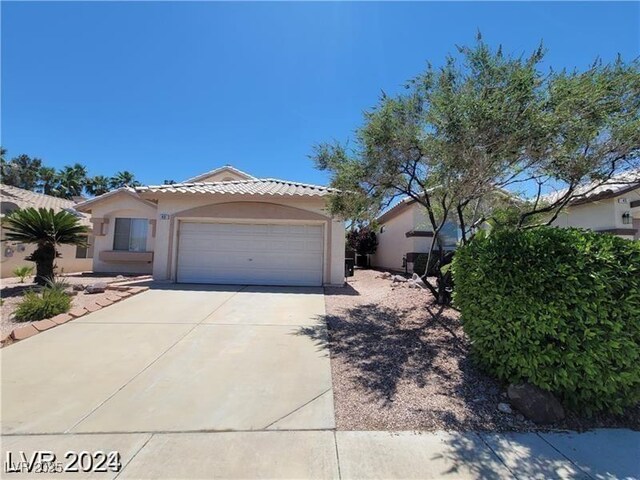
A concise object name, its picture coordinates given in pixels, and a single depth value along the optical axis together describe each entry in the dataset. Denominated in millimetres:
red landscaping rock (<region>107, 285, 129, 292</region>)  10027
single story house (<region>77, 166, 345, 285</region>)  12266
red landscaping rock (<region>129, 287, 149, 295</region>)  9897
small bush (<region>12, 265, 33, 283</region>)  12172
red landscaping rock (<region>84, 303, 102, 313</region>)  7945
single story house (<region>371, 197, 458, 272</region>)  15250
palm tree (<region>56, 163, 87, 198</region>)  36166
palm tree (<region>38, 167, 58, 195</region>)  35719
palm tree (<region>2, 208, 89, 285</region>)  9896
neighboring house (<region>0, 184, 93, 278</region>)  16025
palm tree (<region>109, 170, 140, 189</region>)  39938
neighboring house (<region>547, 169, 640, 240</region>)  11911
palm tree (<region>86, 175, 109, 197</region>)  38366
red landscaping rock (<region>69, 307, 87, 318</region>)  7431
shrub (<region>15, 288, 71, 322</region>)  7254
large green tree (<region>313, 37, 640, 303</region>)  5332
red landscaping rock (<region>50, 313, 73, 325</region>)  6980
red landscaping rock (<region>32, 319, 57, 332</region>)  6541
